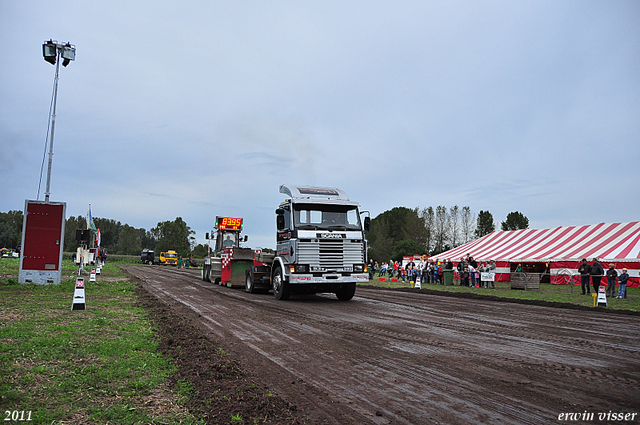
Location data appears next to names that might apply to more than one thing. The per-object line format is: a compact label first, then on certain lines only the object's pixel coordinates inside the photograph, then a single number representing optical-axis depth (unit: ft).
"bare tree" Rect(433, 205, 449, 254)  261.24
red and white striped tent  78.86
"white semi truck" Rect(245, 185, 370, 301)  44.68
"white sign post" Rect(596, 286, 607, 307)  46.47
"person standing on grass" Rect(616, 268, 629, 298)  56.34
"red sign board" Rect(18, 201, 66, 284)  55.26
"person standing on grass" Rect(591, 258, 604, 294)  60.54
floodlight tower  61.15
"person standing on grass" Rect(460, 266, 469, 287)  87.56
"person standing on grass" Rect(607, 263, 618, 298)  60.23
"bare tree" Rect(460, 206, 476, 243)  258.78
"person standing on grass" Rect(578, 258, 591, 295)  64.39
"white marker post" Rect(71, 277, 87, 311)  33.49
